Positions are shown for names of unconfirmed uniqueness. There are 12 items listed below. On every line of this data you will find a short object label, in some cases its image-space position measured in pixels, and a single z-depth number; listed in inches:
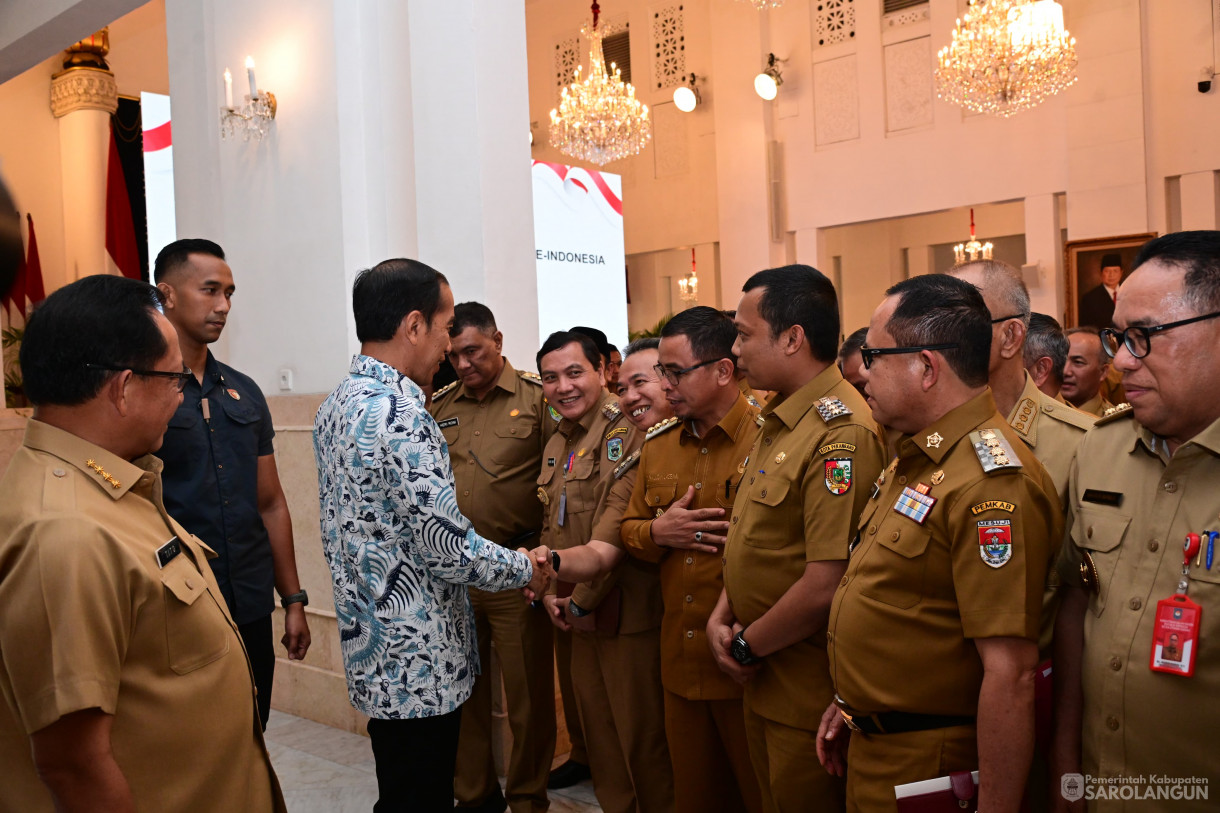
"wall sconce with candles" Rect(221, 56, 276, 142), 161.6
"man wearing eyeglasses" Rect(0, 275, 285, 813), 48.9
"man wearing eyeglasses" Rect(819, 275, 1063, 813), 60.5
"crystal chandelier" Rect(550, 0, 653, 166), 374.9
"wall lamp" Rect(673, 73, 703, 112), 443.2
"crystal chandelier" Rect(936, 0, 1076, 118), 294.7
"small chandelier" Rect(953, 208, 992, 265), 475.8
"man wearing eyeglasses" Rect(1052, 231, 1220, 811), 54.1
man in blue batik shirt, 82.0
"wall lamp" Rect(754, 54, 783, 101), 406.9
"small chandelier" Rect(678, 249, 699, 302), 484.4
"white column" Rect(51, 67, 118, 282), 361.4
